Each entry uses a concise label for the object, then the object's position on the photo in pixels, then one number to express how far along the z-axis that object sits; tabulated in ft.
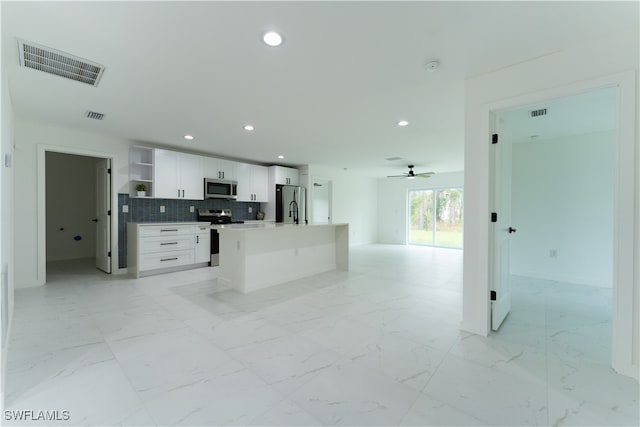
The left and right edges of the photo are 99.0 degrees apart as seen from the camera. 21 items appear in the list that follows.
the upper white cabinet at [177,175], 16.30
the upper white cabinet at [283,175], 22.44
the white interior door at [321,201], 26.27
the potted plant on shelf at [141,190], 16.24
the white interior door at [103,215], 15.80
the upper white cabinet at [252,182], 20.65
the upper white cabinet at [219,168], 18.62
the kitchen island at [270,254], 12.41
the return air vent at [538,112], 10.69
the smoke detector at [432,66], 7.47
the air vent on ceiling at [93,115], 11.58
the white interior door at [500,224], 8.36
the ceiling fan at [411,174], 22.95
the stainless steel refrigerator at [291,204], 22.40
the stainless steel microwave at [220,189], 18.52
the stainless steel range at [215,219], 18.21
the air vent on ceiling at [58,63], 7.03
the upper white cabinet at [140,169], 16.35
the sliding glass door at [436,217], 28.76
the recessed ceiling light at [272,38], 6.25
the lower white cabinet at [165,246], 14.98
